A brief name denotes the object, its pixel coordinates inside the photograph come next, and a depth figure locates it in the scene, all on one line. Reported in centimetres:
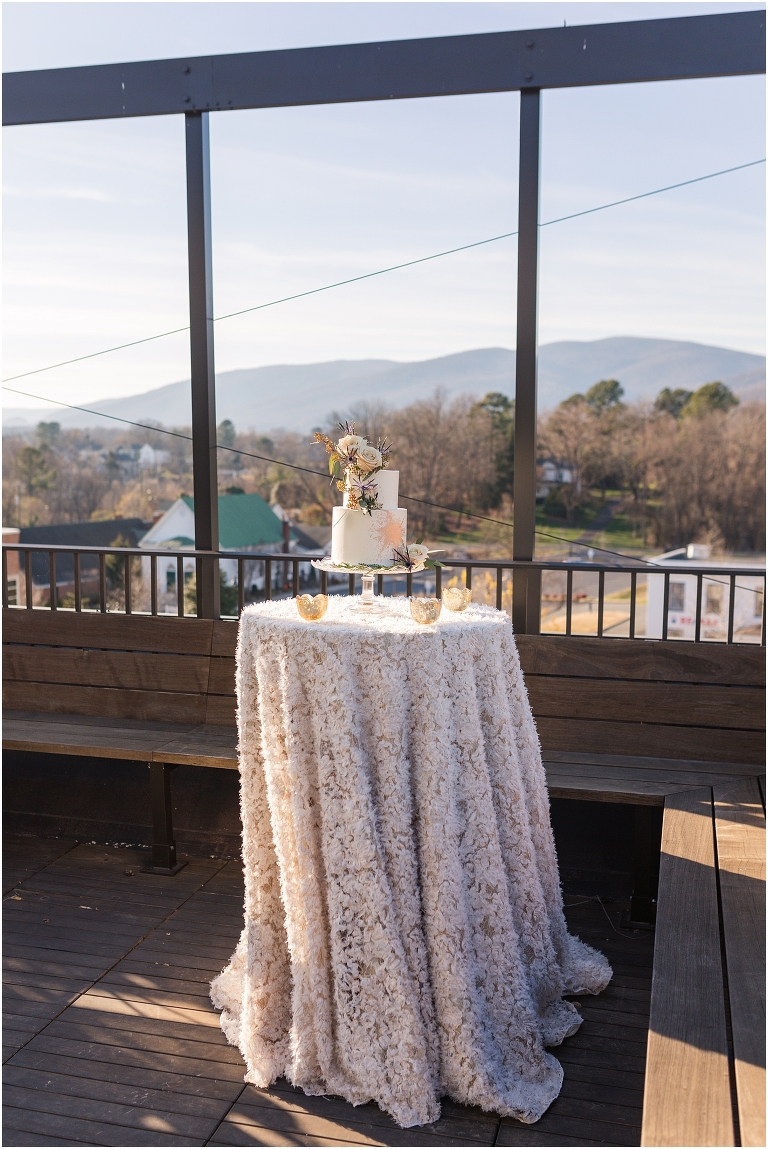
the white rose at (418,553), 216
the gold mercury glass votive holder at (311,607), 207
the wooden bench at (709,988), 134
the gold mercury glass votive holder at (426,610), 206
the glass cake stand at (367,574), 213
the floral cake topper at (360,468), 214
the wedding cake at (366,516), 214
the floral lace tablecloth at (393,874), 188
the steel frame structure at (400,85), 294
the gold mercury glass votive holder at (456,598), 227
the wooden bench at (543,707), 285
